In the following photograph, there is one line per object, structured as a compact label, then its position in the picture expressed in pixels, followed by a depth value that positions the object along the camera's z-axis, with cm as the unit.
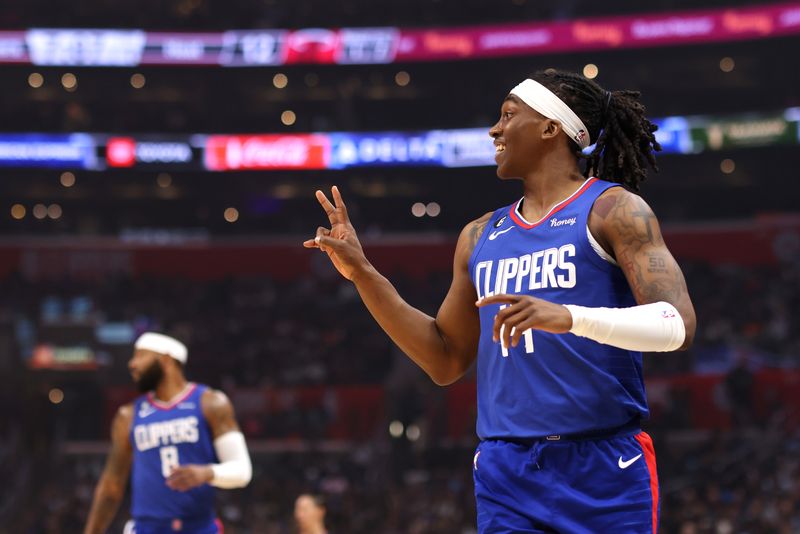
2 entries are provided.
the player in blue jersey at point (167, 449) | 1481
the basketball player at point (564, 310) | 667
